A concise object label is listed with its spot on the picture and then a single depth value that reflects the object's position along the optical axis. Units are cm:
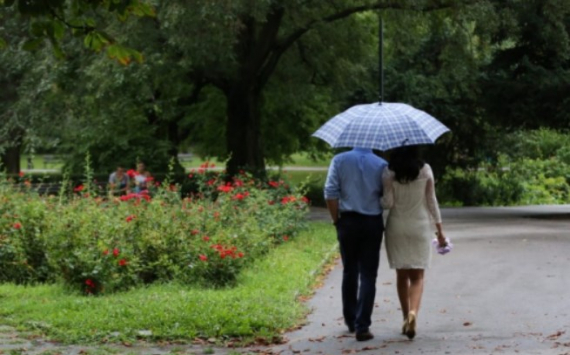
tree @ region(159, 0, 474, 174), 2389
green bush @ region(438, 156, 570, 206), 4028
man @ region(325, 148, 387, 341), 964
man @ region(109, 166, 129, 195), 2251
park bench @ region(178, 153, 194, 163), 7825
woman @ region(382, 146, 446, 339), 961
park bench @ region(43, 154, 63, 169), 4495
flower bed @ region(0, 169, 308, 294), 1270
